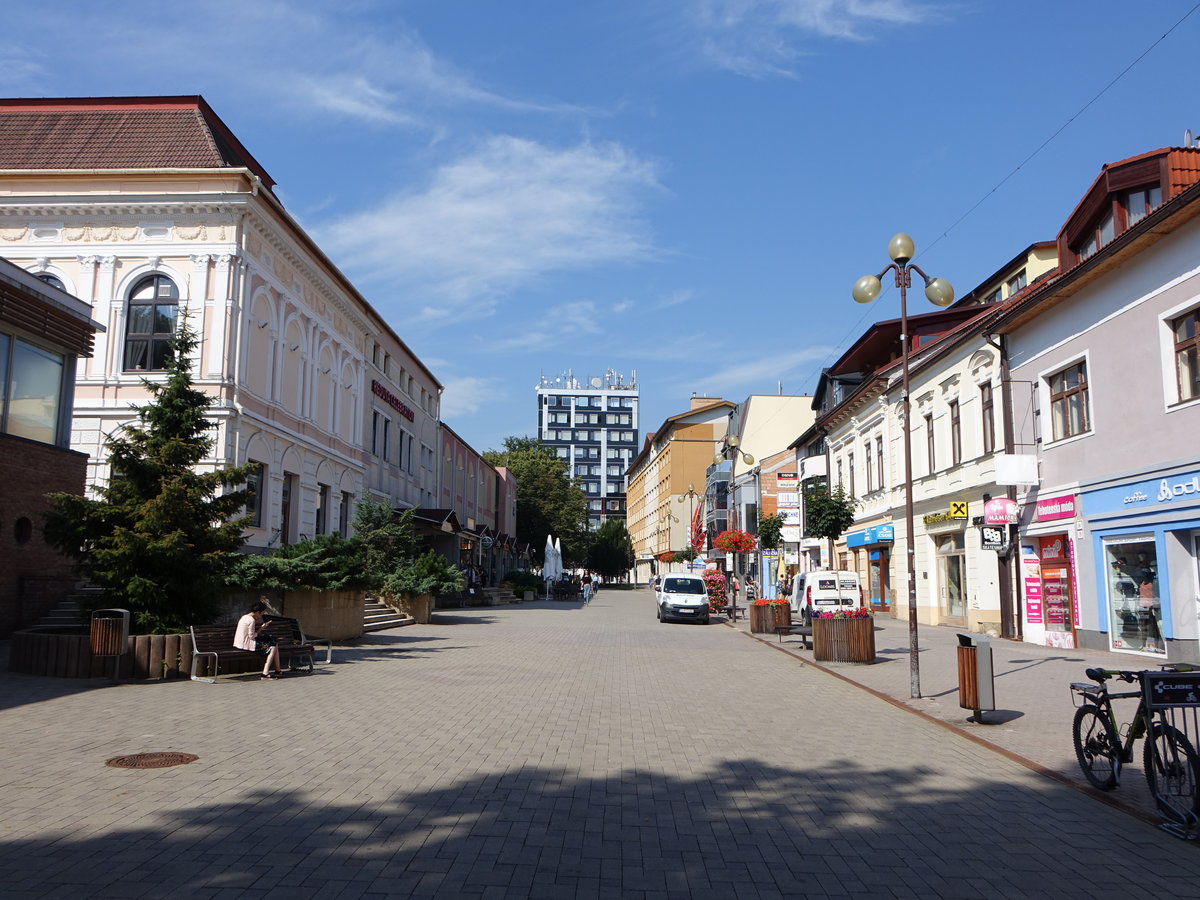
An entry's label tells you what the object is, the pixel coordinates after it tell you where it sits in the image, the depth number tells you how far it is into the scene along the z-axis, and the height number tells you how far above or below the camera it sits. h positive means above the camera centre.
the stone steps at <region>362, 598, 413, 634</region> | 25.07 -1.16
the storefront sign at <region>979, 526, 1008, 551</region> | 22.86 +1.04
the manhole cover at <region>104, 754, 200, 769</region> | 7.76 -1.56
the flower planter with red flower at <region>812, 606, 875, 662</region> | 17.67 -1.11
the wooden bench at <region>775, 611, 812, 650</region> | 20.54 -1.23
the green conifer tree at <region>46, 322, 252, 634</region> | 13.87 +0.79
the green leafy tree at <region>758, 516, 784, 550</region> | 39.38 +1.93
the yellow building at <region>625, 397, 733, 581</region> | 94.31 +11.64
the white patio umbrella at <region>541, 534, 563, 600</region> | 54.97 +0.77
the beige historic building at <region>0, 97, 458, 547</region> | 24.17 +8.43
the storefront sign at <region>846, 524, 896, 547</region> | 33.41 +1.63
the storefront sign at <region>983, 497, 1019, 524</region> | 22.62 +1.64
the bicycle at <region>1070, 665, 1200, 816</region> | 6.32 -1.24
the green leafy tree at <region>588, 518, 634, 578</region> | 106.06 +2.66
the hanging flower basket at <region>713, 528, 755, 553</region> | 35.59 +1.37
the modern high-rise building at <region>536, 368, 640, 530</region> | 168.75 +25.63
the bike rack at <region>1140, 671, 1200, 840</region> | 6.22 -1.12
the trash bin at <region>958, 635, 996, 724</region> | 10.36 -1.05
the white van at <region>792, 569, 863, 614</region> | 25.69 -0.33
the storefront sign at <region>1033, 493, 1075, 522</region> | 20.21 +1.59
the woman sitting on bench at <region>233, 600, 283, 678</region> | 14.28 -0.97
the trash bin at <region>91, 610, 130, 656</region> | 13.05 -0.85
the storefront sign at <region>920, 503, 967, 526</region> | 26.61 +1.82
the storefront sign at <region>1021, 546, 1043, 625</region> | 22.02 -0.11
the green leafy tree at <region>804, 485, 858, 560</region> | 32.72 +2.20
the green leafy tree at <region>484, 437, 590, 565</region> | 84.38 +6.29
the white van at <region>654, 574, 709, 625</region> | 32.25 -0.72
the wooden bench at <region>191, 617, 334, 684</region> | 13.73 -1.09
